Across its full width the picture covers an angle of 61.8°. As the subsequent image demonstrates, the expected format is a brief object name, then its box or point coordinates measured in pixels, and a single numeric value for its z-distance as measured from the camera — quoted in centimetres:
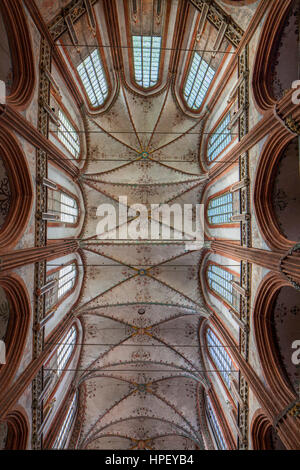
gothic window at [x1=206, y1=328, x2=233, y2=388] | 1159
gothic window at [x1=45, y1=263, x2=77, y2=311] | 1048
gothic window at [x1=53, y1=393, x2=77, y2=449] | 1225
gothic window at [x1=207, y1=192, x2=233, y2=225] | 1160
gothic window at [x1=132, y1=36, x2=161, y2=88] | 1247
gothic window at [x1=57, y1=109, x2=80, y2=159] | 1138
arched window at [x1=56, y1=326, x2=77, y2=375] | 1188
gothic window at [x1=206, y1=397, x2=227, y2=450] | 1229
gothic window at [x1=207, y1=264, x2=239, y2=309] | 1128
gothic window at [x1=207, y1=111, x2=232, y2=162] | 1162
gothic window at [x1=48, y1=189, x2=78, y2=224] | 1049
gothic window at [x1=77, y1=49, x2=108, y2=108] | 1183
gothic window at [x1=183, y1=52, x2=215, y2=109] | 1191
